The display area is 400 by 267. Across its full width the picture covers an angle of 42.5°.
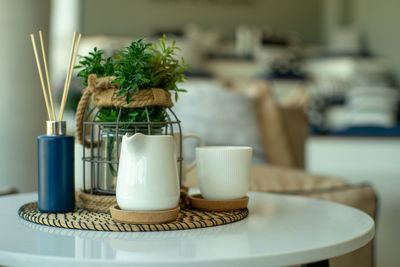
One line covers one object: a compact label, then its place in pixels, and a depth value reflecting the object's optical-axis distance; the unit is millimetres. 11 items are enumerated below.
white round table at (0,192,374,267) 570
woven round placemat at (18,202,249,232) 698
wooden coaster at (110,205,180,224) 695
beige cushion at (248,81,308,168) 2387
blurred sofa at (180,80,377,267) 1555
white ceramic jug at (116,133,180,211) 685
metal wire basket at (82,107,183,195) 772
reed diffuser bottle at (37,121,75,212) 763
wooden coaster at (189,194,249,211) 812
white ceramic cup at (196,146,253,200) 798
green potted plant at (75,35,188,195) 753
